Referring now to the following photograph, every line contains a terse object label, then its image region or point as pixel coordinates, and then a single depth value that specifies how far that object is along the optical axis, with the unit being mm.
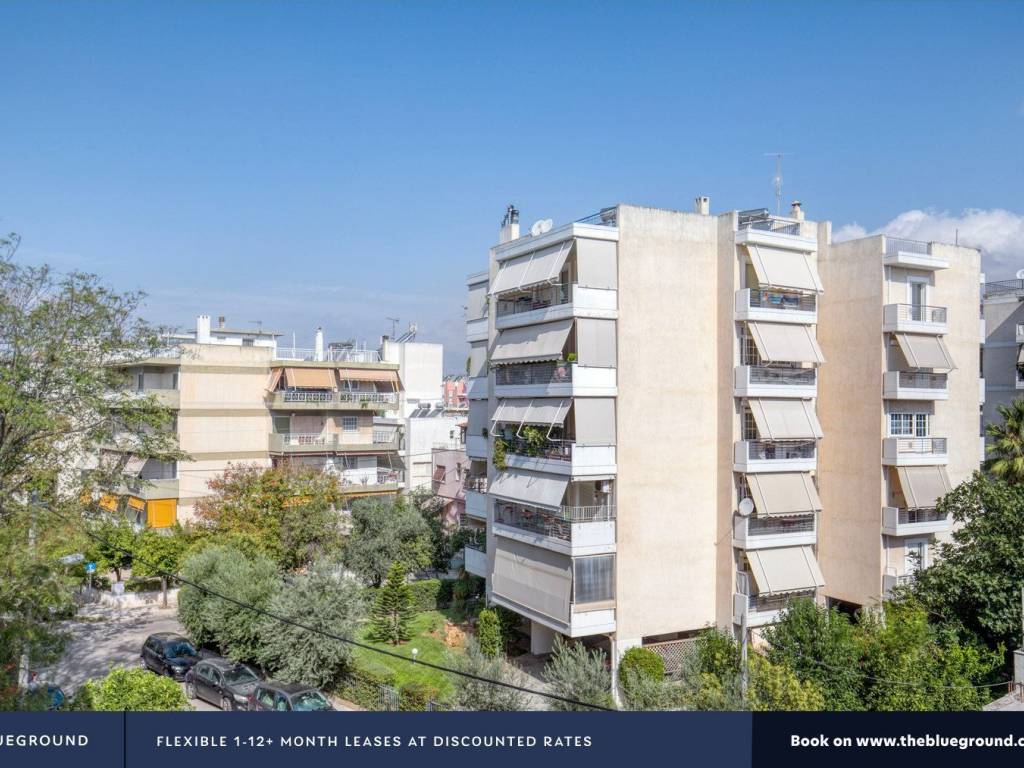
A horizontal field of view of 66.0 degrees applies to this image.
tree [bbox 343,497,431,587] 32969
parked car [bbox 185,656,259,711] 20750
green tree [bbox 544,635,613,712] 18444
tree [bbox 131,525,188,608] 32281
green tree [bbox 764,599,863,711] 19562
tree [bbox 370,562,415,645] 27281
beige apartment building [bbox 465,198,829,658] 23594
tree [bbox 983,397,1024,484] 25422
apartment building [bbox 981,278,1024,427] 36594
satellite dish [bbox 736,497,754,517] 22484
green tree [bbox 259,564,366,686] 21500
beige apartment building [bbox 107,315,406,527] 38219
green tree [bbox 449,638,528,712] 17797
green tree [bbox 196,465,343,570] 32000
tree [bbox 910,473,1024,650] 20750
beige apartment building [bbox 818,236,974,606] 25969
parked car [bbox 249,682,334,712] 19641
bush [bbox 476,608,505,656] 25859
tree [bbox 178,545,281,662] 23469
